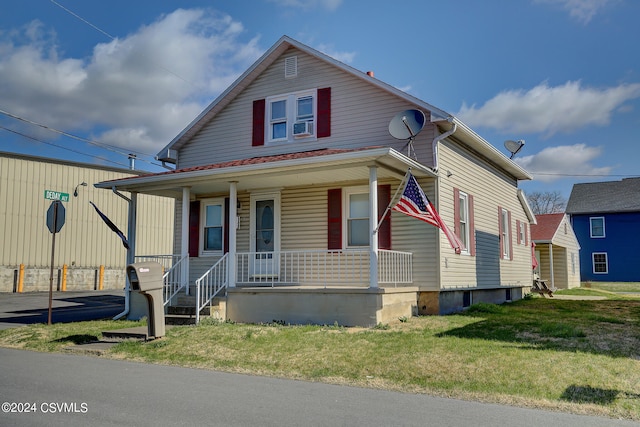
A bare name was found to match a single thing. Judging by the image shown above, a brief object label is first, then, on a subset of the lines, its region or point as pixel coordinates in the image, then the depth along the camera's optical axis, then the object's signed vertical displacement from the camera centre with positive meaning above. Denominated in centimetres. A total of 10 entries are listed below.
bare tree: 6353 +728
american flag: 1097 +121
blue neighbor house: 3838 +269
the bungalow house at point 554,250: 2642 +82
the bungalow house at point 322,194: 1186 +183
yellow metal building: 2447 +176
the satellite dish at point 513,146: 1798 +394
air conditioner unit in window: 1466 +363
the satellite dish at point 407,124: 1239 +320
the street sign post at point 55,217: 1240 +106
